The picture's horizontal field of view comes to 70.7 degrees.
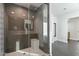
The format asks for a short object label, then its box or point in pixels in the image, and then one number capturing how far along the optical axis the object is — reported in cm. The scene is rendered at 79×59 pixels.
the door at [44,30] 115
